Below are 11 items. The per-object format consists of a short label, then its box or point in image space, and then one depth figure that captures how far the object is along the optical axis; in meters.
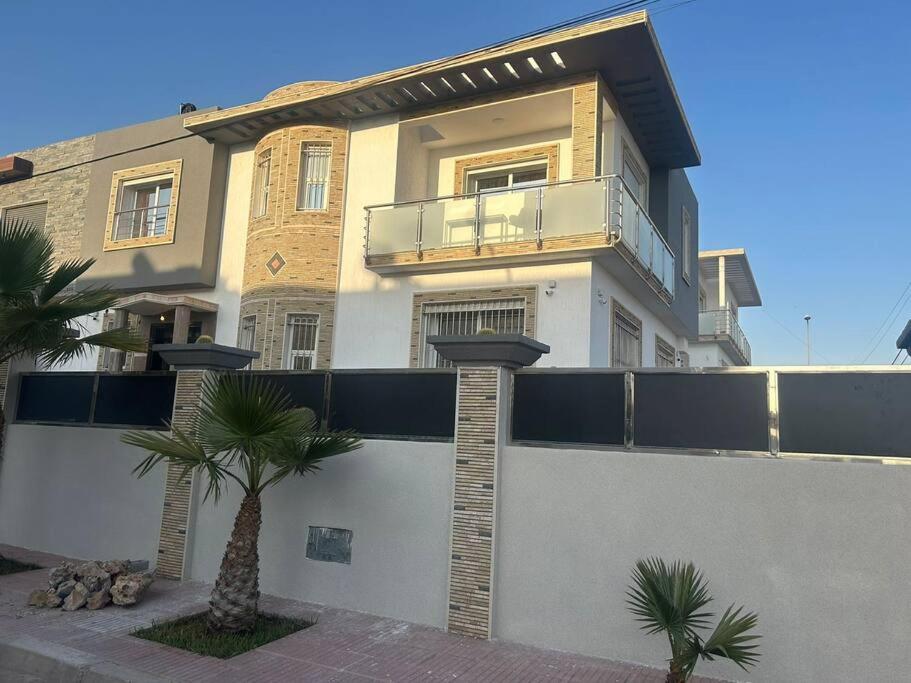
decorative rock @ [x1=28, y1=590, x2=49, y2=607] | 7.21
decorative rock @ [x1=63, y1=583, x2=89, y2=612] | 7.10
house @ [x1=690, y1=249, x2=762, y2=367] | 23.64
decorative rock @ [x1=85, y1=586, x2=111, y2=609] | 7.15
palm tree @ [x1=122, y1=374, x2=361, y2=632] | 6.10
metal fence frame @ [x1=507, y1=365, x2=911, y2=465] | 5.34
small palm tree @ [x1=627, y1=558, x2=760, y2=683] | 4.66
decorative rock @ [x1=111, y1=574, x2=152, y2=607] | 7.16
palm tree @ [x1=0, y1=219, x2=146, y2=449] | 8.27
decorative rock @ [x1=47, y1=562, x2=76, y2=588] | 7.37
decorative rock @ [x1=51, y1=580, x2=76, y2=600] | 7.22
